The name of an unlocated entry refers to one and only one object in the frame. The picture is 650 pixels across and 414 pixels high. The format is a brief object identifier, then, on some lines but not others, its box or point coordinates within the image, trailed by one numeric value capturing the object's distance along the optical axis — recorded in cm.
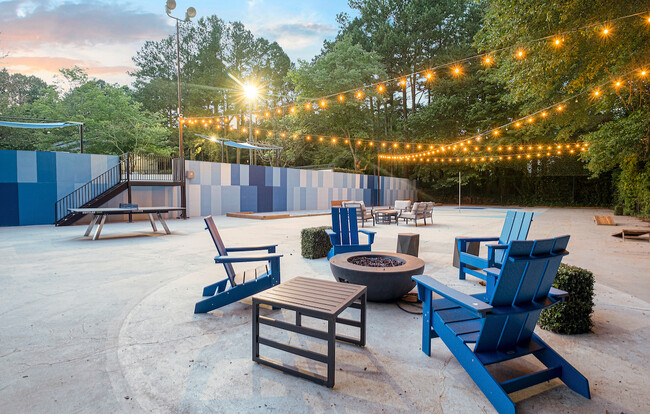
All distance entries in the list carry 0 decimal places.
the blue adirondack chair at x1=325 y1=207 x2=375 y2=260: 486
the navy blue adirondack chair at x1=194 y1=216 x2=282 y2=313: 302
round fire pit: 314
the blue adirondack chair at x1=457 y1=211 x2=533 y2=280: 375
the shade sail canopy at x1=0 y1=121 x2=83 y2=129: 1196
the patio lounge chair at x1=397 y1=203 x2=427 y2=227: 1122
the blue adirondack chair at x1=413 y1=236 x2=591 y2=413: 174
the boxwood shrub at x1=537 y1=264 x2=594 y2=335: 260
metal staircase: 1081
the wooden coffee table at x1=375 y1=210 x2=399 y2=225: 1184
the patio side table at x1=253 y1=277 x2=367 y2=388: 192
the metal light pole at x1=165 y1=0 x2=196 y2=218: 1168
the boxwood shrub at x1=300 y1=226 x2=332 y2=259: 555
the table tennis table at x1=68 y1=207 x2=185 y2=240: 771
